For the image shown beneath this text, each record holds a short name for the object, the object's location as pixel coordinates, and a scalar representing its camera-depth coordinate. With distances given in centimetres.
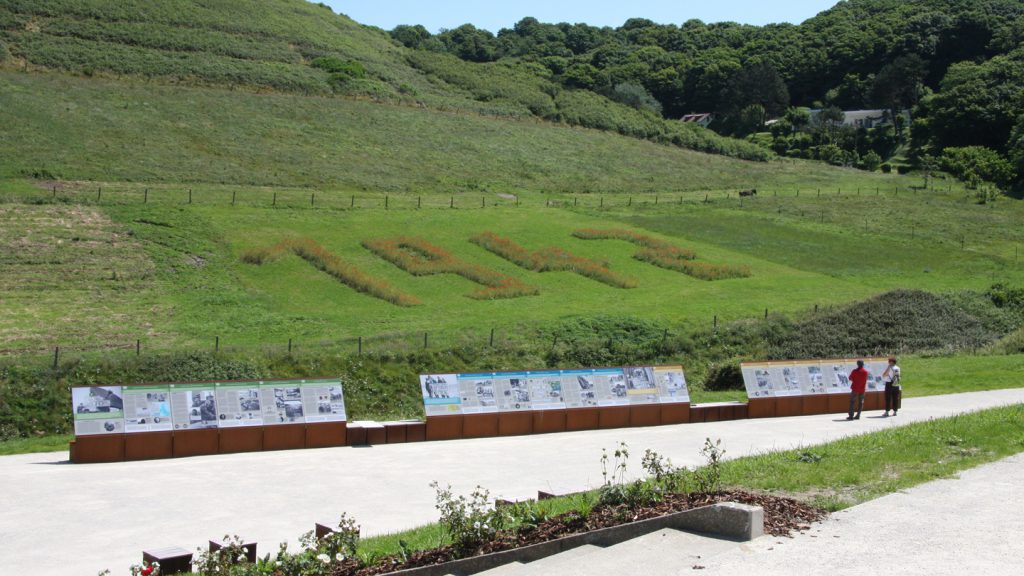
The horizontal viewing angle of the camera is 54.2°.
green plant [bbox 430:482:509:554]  1093
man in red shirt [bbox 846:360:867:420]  2591
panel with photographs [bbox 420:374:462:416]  2297
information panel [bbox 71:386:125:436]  1906
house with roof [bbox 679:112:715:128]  16061
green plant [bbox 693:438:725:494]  1304
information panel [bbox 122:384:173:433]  1956
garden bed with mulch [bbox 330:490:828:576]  1066
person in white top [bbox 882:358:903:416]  2603
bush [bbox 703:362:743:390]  3375
